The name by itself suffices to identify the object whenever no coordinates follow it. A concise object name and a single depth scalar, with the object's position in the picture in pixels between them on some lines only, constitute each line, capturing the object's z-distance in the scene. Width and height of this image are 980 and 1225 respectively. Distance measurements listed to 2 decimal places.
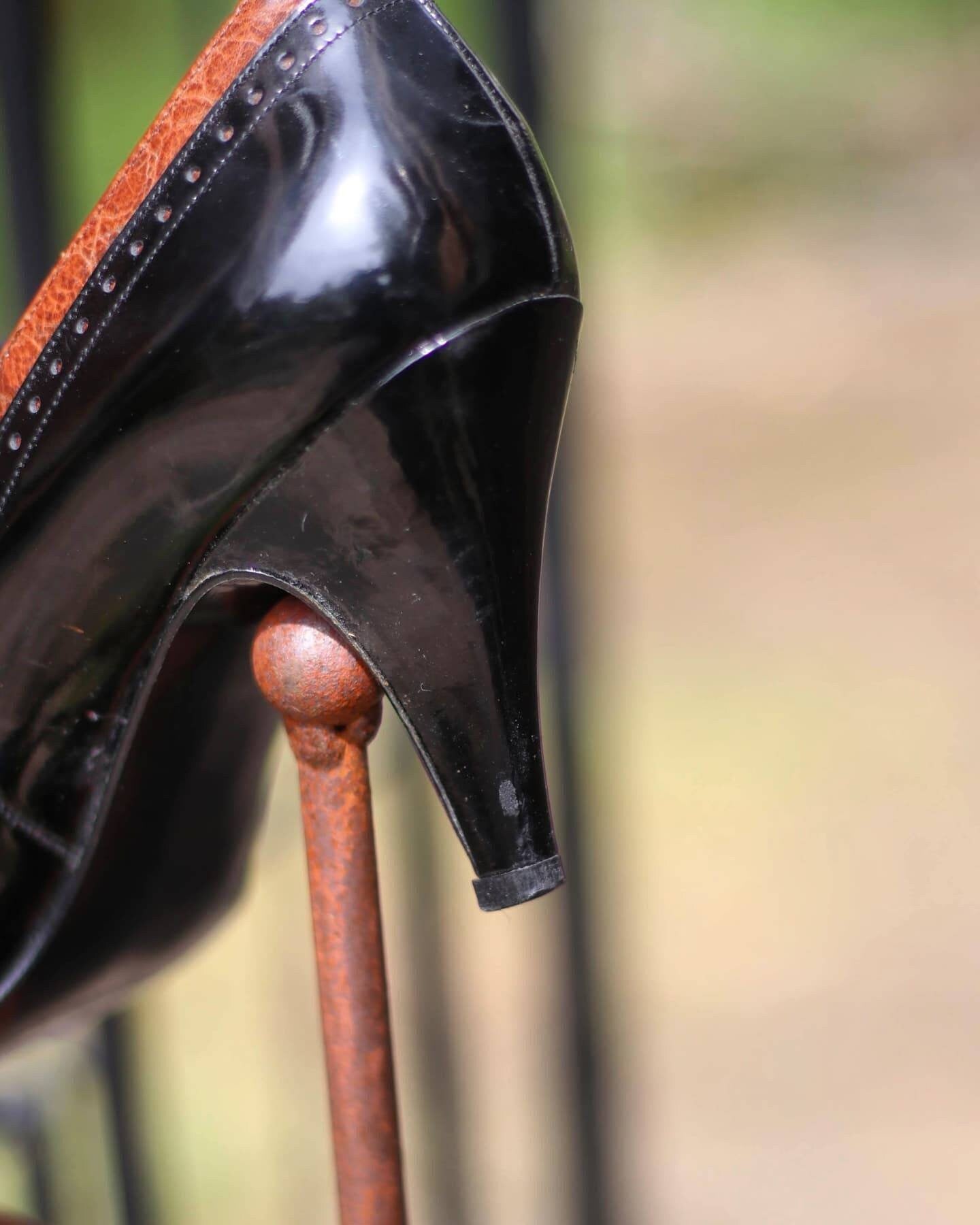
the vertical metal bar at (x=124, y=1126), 1.11
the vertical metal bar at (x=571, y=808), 0.89
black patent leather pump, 0.55
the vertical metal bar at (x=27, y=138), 0.93
